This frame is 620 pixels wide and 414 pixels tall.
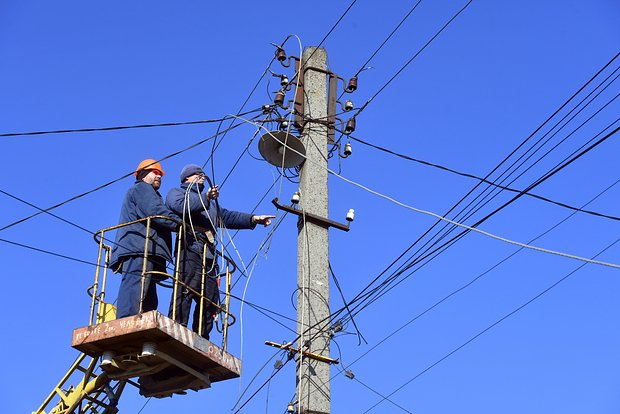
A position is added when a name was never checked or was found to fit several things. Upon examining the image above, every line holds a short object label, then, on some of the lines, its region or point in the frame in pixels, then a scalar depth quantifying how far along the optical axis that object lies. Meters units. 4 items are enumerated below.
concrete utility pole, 10.59
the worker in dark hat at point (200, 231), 11.30
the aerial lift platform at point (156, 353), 10.45
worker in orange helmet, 10.92
